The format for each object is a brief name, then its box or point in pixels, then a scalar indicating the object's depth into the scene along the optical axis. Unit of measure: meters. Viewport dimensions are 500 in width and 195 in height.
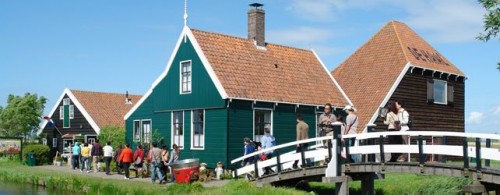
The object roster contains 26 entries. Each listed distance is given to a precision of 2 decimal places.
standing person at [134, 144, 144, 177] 26.31
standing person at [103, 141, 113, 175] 28.56
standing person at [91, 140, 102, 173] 30.00
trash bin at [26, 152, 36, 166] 36.69
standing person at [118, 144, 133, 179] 25.75
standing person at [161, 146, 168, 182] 23.77
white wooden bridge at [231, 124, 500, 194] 14.91
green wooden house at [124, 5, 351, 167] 26.38
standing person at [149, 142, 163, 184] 23.69
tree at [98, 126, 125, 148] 34.84
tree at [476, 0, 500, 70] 20.80
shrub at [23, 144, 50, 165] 37.22
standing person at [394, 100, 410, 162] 17.42
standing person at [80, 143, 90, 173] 30.41
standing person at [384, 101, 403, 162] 17.67
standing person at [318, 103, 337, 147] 18.36
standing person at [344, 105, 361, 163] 18.05
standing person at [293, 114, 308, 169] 20.31
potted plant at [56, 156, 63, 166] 36.38
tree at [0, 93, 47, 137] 60.59
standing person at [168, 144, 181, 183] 23.98
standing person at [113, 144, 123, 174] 28.28
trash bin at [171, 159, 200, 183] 21.50
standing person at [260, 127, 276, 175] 21.95
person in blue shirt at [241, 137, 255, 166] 22.97
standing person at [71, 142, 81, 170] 32.06
